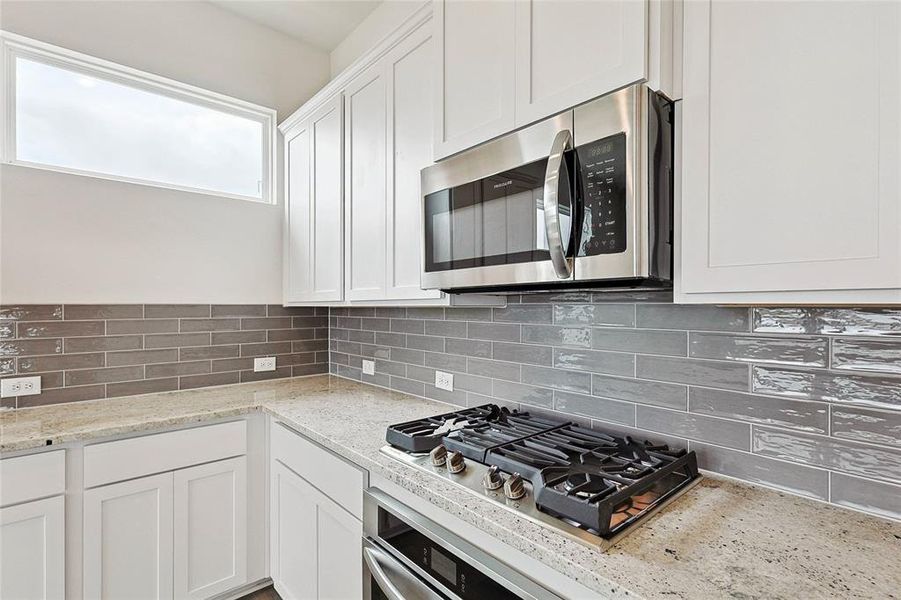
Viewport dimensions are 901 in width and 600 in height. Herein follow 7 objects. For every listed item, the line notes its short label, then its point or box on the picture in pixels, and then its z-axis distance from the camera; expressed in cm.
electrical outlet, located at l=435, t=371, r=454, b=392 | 203
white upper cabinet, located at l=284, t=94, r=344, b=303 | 226
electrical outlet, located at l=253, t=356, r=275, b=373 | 267
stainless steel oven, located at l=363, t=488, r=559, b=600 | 97
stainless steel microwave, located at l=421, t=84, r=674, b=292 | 100
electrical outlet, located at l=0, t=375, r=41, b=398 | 197
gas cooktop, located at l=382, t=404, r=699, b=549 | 90
